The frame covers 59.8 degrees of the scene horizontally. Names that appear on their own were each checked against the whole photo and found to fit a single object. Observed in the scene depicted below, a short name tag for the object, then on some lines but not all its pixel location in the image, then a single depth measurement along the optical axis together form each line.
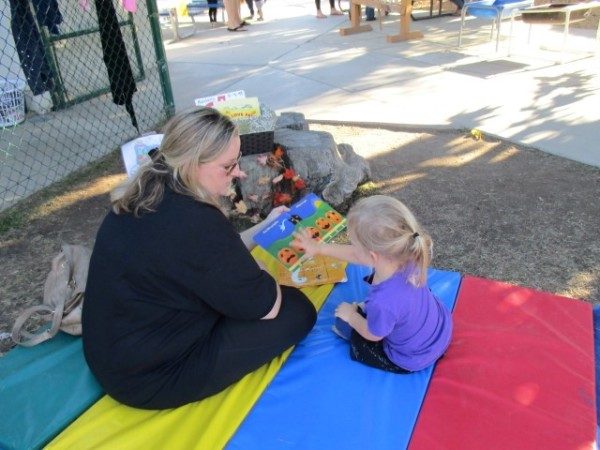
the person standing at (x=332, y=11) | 11.04
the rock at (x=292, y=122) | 4.39
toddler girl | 1.81
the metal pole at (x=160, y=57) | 5.57
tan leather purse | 2.37
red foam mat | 1.85
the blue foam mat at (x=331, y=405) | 1.88
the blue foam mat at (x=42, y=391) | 1.96
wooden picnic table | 8.26
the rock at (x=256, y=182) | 3.70
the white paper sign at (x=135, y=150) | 3.54
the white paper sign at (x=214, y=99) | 3.62
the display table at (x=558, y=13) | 6.15
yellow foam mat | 1.88
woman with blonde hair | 1.70
